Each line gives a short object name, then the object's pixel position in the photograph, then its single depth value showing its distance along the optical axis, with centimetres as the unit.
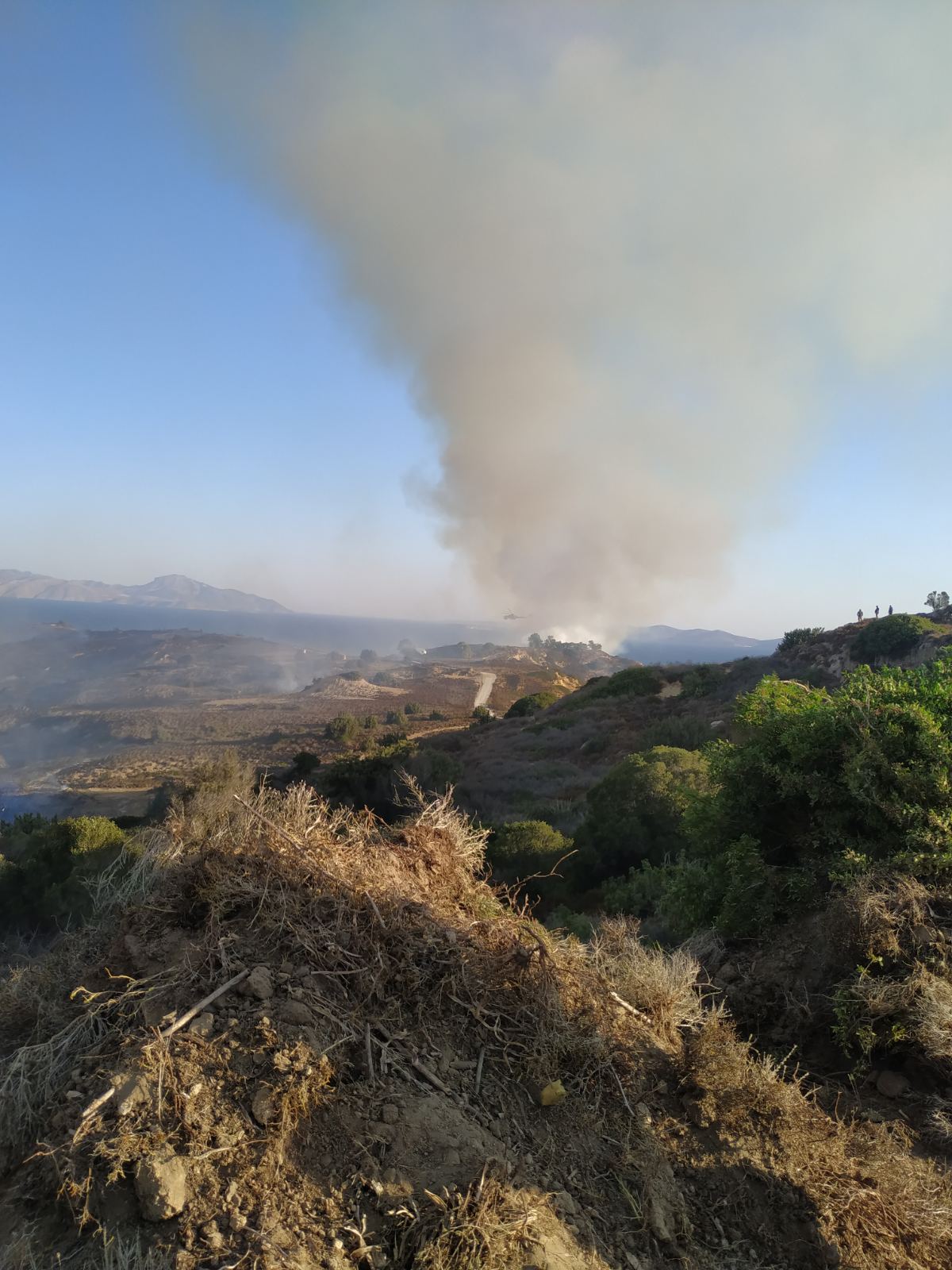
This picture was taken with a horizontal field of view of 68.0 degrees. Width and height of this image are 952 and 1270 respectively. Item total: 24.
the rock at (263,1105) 295
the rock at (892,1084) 457
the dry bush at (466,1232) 262
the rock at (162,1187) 255
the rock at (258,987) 351
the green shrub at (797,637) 4103
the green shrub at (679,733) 2550
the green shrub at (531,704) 4188
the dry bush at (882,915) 511
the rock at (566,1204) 312
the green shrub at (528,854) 1399
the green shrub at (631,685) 3859
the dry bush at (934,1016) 449
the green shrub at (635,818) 1502
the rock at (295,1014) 344
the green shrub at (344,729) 4132
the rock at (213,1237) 249
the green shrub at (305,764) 2747
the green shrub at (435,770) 2419
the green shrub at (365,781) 2255
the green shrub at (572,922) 962
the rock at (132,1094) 284
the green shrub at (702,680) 3538
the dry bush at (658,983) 457
